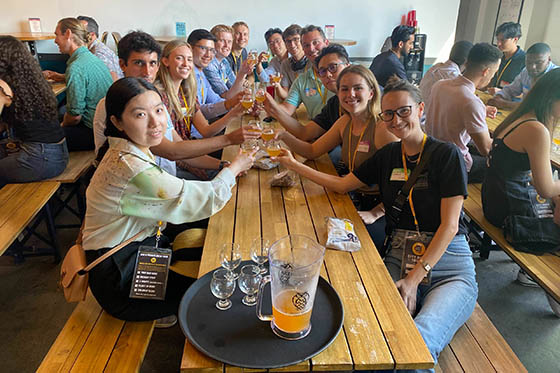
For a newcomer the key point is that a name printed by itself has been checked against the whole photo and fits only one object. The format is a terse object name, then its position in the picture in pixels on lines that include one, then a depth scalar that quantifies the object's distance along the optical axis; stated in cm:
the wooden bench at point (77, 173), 308
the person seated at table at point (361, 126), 239
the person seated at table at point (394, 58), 507
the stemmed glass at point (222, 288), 136
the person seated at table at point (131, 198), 157
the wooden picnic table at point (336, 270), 116
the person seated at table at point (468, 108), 299
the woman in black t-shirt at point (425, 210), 175
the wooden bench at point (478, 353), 152
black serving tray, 113
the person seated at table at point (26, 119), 273
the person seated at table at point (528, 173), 212
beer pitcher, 114
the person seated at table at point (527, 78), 418
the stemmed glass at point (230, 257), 148
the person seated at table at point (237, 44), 568
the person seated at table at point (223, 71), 419
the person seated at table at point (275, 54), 500
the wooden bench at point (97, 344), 147
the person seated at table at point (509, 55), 525
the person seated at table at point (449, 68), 436
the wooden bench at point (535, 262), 191
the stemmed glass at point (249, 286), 137
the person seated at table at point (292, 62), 439
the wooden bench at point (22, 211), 228
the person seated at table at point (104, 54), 459
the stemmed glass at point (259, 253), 154
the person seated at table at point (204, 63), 367
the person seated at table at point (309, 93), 368
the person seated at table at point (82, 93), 344
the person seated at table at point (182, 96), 290
